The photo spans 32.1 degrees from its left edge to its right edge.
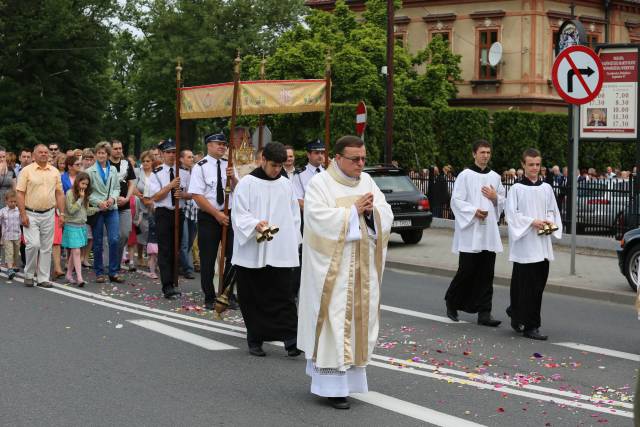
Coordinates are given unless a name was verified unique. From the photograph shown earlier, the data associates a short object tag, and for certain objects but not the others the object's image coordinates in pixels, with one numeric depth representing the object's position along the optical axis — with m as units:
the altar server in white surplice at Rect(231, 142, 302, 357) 9.37
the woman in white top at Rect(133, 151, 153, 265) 16.58
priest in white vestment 7.38
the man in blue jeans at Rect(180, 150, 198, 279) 14.19
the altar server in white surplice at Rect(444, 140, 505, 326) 11.40
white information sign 19.41
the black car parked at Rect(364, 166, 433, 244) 20.83
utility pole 25.59
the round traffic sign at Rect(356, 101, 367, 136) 22.38
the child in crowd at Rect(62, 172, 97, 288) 14.62
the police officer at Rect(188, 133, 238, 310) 12.02
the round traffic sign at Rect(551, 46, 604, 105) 14.80
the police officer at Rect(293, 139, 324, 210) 12.92
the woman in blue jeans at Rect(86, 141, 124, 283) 14.70
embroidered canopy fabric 11.95
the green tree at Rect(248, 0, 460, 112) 40.56
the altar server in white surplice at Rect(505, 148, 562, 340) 10.61
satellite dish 48.91
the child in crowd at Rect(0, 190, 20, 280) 15.38
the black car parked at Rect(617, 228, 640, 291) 14.11
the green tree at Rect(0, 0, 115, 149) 49.97
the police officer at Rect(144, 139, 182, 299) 13.23
